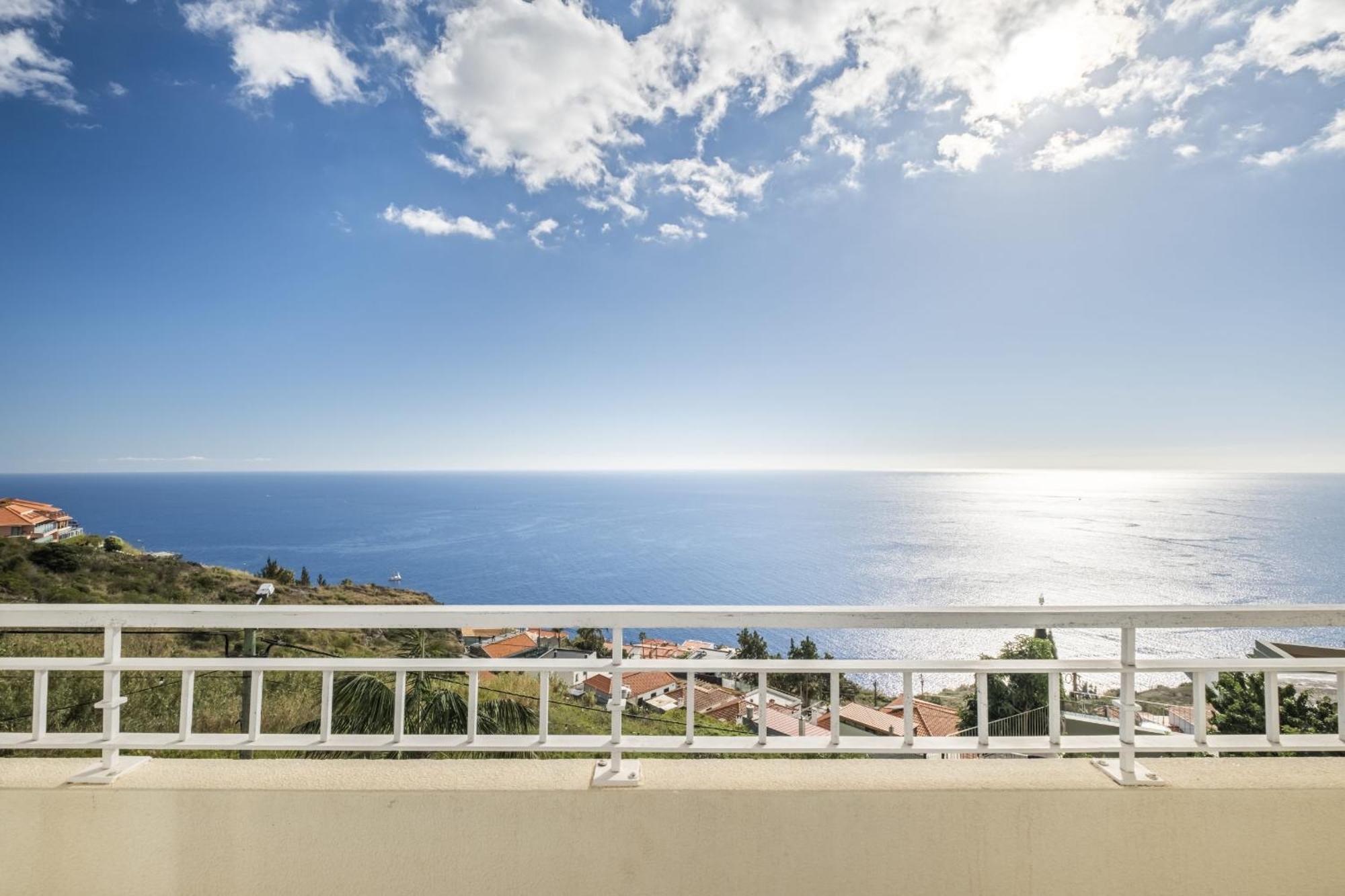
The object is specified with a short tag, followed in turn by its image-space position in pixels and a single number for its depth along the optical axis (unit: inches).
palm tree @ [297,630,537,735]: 126.5
